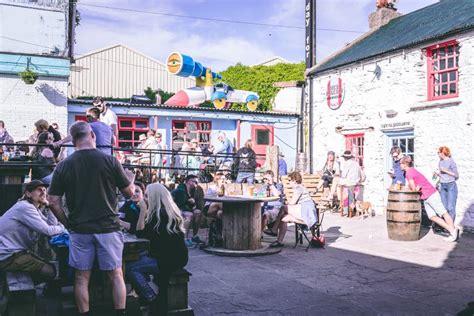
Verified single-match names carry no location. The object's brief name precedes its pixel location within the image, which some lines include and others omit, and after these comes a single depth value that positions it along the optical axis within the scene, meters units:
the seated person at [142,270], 4.84
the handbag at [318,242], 8.64
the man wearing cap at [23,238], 4.90
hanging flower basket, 15.48
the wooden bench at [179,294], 4.76
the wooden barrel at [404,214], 9.23
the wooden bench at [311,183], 15.27
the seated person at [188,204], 8.67
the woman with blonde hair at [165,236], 4.75
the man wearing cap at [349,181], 13.50
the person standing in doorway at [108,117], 8.66
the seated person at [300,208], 8.42
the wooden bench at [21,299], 4.16
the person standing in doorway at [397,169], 11.68
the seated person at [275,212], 8.66
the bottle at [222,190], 11.54
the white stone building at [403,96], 11.90
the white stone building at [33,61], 15.82
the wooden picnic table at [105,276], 4.70
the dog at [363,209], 13.56
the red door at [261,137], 21.33
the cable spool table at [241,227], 7.97
